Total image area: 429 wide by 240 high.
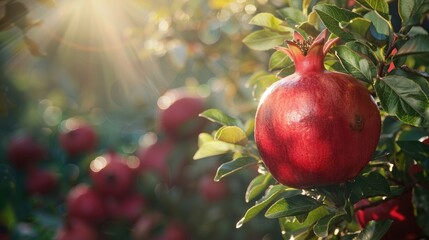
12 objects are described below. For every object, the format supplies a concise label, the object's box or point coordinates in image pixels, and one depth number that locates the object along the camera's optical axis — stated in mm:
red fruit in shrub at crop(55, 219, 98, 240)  1598
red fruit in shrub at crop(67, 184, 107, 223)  1661
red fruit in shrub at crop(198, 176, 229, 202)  1484
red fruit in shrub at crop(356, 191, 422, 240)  878
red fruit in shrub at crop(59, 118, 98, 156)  2207
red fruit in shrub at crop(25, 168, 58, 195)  2086
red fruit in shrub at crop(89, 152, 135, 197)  1690
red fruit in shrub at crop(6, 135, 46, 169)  2207
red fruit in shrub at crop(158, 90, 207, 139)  1593
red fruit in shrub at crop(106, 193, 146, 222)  1608
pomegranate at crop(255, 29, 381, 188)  759
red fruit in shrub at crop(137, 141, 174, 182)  1575
